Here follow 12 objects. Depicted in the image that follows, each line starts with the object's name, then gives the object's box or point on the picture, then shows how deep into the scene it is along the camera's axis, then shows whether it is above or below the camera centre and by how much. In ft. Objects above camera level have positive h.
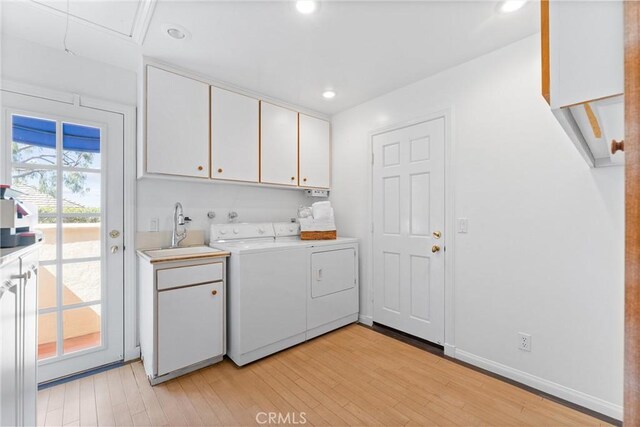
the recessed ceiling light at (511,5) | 5.26 +3.97
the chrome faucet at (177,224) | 8.13 -0.32
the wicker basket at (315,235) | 9.56 -0.75
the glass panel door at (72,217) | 6.43 -0.10
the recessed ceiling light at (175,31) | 5.91 +3.93
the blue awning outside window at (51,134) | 6.34 +1.89
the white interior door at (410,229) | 8.02 -0.49
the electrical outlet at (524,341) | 6.32 -2.91
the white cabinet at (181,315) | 6.31 -2.46
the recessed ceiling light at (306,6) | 5.29 +3.97
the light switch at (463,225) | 7.36 -0.31
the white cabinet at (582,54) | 1.61 +0.98
